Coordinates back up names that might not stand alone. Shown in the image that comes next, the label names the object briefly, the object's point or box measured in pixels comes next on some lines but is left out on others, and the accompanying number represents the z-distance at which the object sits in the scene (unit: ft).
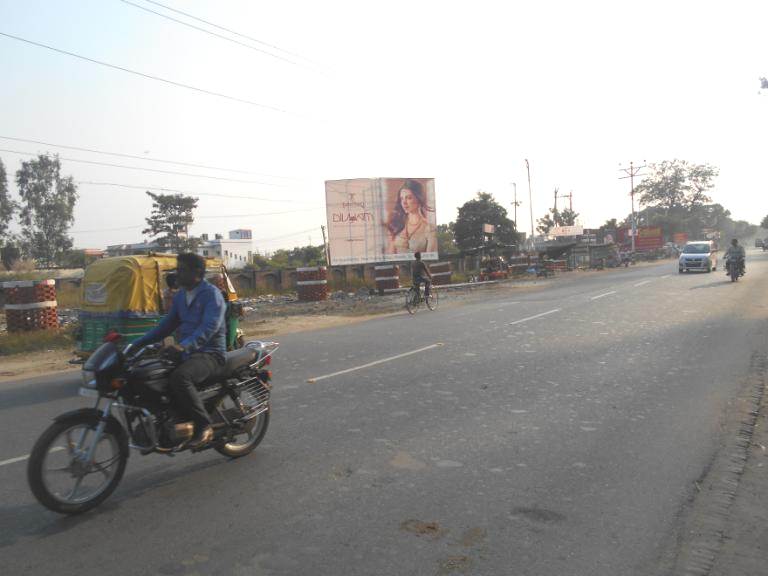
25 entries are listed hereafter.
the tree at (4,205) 166.71
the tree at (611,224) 360.69
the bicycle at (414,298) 61.05
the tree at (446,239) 251.39
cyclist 61.96
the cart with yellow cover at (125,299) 28.76
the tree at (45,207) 169.58
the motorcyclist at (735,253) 82.69
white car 110.11
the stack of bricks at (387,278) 84.33
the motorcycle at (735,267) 83.19
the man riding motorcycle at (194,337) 14.90
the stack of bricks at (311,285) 74.74
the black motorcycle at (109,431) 13.19
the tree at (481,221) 231.71
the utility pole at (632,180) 232.96
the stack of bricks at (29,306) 46.03
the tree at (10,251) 158.99
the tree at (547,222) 301.43
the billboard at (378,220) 106.11
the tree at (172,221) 173.68
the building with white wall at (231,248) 276.70
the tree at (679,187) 372.38
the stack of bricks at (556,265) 136.07
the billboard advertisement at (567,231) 262.06
